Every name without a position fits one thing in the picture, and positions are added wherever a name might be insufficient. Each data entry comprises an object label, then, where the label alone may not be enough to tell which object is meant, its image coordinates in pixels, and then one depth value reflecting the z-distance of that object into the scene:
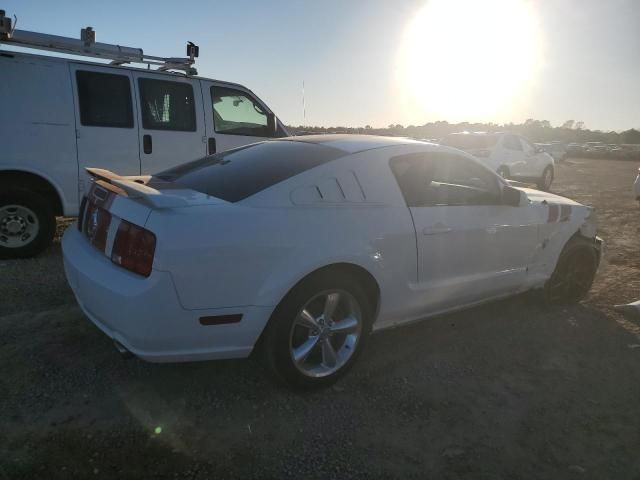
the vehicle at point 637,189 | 9.52
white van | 4.99
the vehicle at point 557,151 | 27.06
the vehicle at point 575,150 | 39.46
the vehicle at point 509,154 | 11.99
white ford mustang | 2.43
